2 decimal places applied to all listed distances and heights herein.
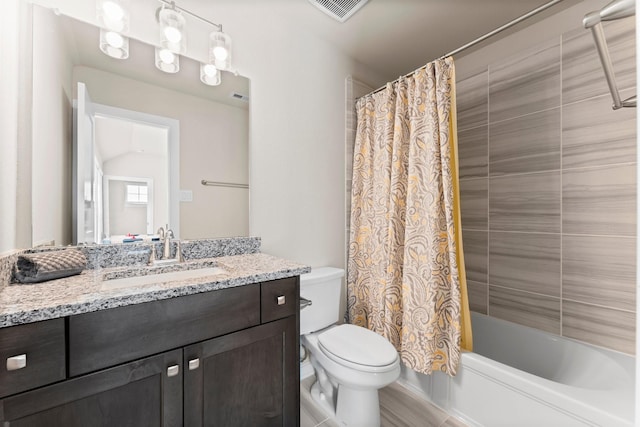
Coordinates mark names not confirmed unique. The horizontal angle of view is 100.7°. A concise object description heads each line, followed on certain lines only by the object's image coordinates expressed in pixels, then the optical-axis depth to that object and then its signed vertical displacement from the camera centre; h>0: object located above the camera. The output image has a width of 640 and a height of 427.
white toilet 1.27 -0.73
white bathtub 1.09 -0.86
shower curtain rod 1.19 +0.92
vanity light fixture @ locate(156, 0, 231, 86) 1.30 +0.90
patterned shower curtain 1.47 -0.09
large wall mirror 1.08 +0.34
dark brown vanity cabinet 0.71 -0.49
